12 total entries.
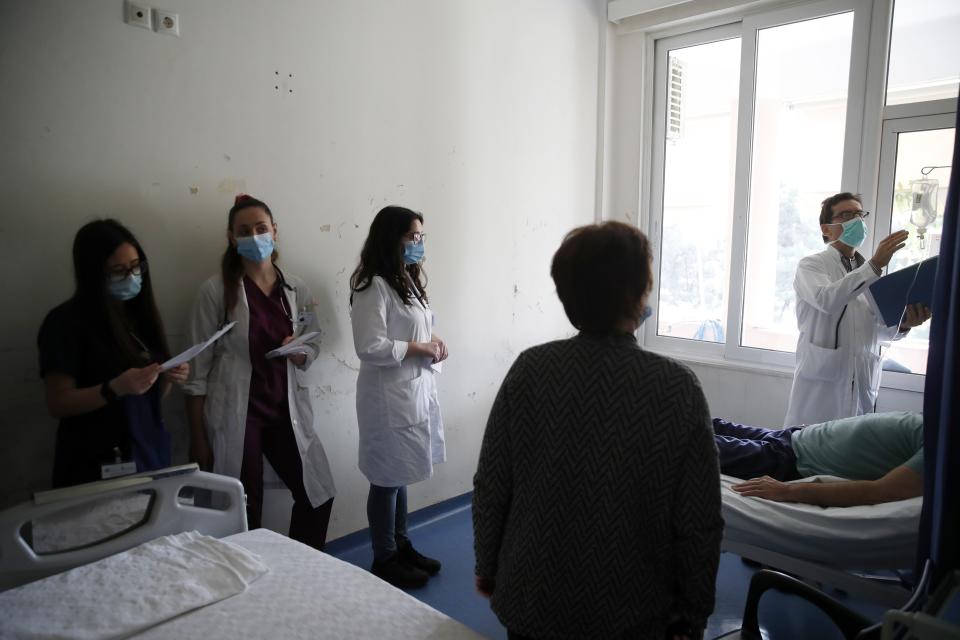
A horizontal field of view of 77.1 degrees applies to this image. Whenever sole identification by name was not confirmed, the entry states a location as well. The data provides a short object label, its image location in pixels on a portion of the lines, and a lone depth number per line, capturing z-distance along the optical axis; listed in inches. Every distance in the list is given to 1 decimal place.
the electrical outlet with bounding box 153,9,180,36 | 77.0
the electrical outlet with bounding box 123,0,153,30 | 74.6
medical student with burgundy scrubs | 79.7
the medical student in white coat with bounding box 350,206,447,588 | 89.8
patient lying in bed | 71.6
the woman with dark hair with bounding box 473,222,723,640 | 39.3
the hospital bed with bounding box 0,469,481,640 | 49.3
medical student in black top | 63.5
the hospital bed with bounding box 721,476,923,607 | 65.6
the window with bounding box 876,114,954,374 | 112.9
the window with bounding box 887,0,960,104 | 111.3
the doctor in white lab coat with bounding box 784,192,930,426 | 103.6
